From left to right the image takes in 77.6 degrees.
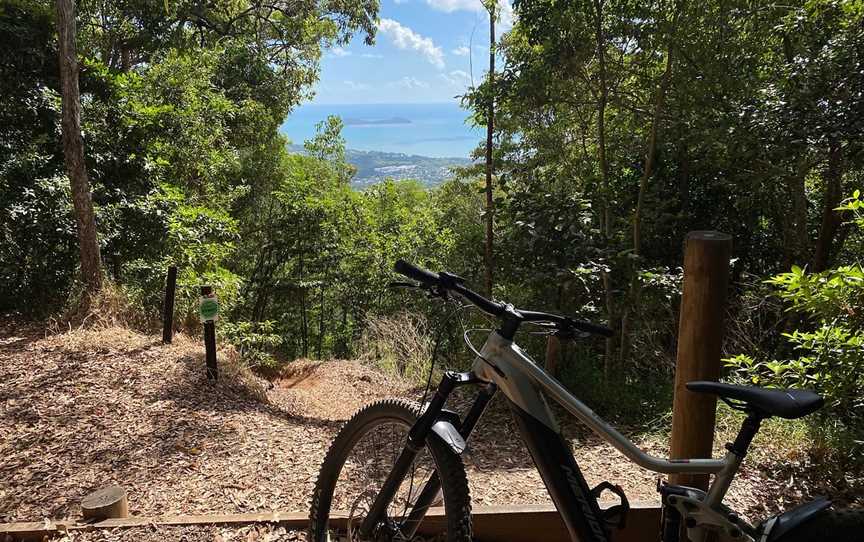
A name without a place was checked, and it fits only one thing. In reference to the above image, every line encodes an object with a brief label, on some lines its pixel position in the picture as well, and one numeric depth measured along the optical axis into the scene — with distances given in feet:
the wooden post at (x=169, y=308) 16.87
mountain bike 4.45
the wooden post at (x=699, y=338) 6.12
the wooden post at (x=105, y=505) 8.05
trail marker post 14.43
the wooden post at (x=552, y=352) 14.26
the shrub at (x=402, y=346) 25.04
